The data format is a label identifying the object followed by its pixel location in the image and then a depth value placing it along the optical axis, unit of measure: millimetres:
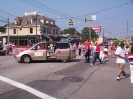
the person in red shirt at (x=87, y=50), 15965
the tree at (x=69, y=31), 141750
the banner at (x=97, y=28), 96500
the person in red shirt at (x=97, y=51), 14005
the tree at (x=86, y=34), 85312
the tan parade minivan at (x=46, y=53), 16047
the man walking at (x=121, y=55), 9023
